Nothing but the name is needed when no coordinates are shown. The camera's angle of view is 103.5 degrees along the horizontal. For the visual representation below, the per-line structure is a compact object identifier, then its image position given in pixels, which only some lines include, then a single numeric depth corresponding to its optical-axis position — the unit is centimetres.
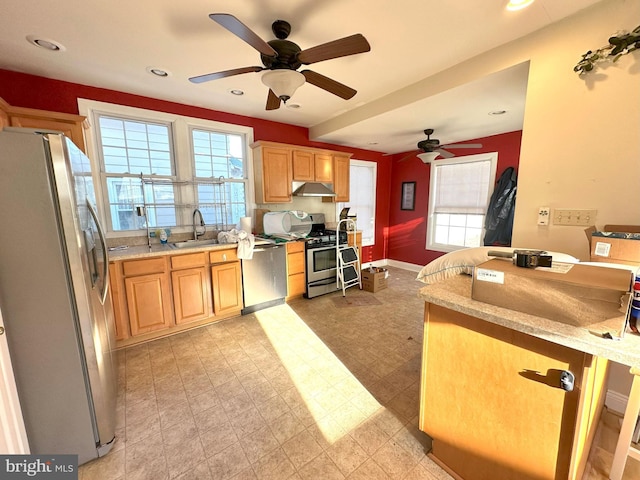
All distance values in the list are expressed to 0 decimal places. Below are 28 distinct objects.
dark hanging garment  370
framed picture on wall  505
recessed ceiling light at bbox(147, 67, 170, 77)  226
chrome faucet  324
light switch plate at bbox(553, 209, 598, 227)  163
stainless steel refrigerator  115
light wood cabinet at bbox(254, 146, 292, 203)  350
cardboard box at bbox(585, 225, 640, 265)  126
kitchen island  88
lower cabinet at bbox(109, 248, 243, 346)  240
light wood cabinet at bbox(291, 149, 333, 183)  378
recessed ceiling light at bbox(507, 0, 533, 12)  149
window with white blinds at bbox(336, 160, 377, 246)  495
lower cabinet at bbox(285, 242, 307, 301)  350
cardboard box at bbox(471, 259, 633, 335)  84
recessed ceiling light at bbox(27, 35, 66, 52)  181
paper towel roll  344
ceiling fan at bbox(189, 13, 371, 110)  140
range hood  382
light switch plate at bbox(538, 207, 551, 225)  179
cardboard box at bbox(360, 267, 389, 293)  390
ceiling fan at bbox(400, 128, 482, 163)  350
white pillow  145
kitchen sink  305
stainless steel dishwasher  314
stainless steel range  366
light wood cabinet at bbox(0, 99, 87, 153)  205
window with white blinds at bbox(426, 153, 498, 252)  408
